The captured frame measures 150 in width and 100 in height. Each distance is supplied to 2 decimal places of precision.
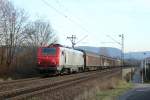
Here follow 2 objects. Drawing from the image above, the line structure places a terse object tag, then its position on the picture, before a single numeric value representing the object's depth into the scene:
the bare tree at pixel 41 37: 74.62
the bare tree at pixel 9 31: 53.06
